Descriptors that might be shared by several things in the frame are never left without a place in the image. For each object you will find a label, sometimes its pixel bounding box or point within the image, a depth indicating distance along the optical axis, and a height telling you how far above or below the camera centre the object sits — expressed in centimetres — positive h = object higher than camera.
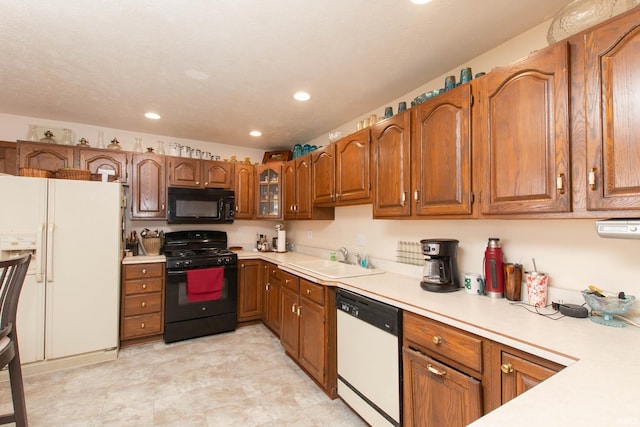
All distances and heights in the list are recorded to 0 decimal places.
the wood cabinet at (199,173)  361 +61
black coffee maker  187 -30
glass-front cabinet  394 +41
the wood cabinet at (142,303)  308 -89
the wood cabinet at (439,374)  128 -73
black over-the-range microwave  355 +18
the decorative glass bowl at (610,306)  123 -37
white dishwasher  165 -86
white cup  179 -39
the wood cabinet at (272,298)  314 -89
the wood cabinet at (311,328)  220 -90
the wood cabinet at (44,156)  295 +66
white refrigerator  252 -36
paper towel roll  402 -29
